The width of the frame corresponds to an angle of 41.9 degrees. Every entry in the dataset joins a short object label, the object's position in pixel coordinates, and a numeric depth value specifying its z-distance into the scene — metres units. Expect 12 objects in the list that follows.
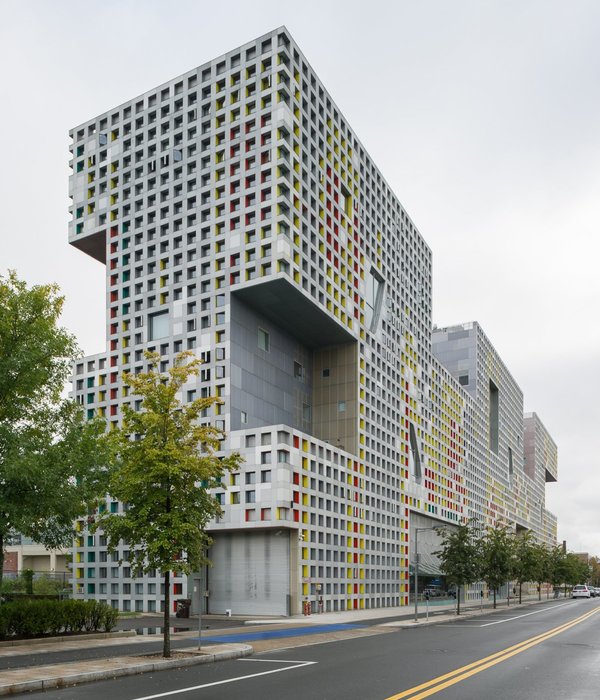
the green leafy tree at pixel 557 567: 117.75
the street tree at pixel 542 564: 95.44
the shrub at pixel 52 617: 27.57
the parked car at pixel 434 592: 88.64
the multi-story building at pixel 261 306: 57.44
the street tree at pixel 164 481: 24.19
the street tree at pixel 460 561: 59.78
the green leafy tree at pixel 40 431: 27.38
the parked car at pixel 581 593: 119.69
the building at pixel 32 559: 112.25
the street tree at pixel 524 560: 88.38
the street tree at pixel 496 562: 71.75
